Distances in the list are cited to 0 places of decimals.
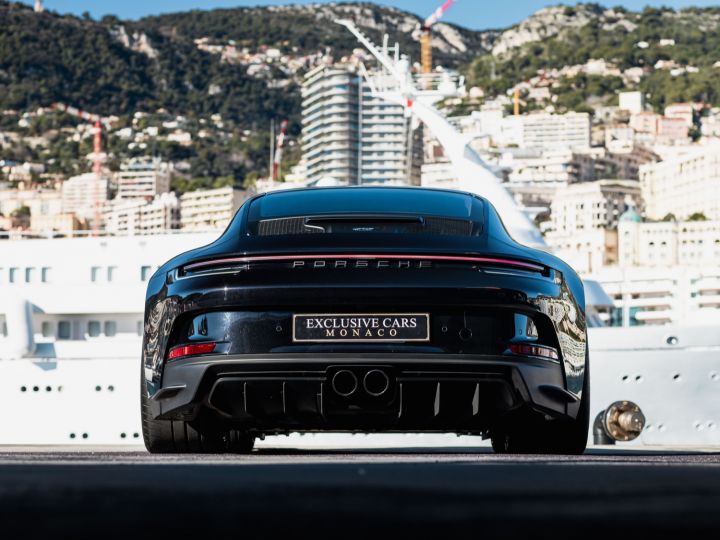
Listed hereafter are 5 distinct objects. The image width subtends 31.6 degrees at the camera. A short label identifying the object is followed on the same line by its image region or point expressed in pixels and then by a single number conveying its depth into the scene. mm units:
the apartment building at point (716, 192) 199500
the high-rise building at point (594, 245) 174875
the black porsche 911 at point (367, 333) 5484
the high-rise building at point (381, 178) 190012
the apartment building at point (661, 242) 172750
